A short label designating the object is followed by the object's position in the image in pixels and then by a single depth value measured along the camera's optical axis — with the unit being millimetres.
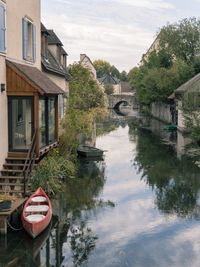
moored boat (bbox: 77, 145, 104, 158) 19981
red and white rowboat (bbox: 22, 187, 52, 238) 9372
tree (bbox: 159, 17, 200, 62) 45454
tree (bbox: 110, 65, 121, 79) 110998
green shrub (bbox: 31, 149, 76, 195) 11916
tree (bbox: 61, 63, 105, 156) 16763
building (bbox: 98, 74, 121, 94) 89973
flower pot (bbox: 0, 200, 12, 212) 9309
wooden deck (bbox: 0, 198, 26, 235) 9197
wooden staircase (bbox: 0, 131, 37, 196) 10974
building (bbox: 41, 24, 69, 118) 17936
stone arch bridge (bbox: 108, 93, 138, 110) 77081
